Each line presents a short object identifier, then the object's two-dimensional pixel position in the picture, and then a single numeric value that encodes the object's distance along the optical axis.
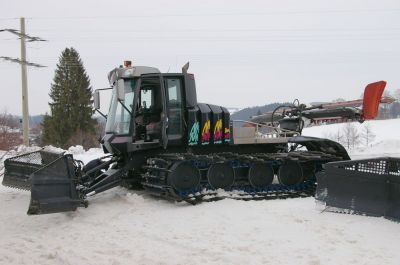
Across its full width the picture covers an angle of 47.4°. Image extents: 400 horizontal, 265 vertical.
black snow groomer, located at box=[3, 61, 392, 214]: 9.75
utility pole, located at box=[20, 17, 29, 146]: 27.86
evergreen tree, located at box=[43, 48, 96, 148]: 47.09
